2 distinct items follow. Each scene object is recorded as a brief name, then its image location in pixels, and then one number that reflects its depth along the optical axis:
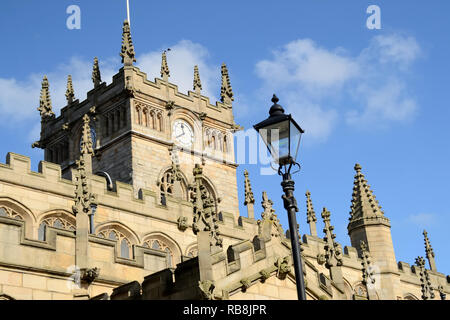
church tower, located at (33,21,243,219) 36.16
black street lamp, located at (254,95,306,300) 10.32
